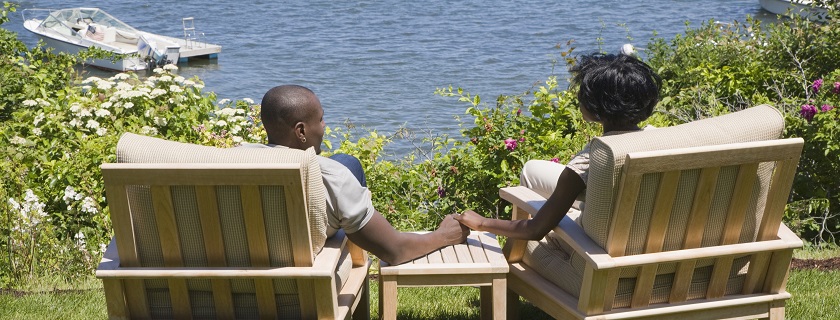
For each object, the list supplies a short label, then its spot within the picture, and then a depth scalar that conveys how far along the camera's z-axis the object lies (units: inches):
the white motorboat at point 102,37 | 835.4
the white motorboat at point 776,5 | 1046.4
